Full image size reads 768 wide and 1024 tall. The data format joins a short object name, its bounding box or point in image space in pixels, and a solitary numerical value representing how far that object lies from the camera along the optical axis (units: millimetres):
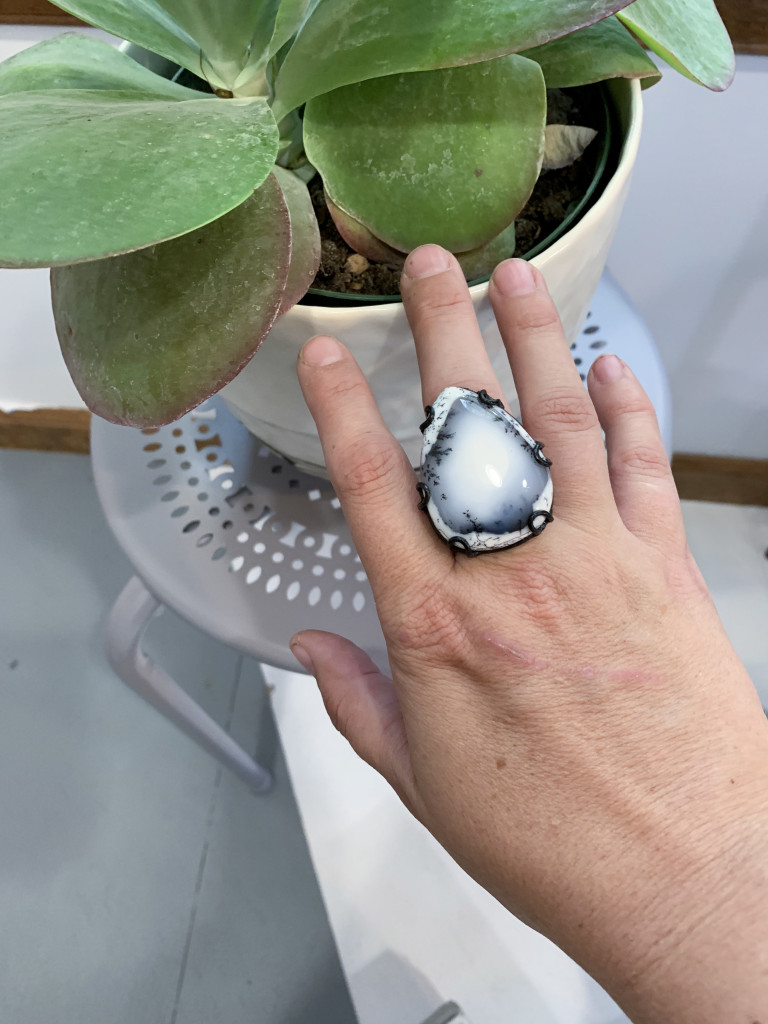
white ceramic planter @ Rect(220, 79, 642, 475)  352
